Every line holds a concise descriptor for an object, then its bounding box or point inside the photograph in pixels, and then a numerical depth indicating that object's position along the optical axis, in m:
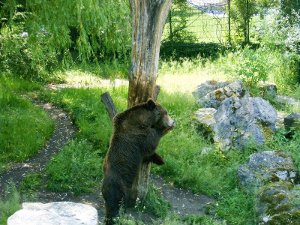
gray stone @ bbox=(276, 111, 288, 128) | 12.20
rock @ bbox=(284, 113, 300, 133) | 10.95
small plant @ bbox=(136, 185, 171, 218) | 7.67
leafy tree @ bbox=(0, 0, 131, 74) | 9.21
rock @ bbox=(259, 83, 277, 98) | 14.29
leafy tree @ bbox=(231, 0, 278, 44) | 19.38
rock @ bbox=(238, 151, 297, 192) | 8.95
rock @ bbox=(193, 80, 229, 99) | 13.66
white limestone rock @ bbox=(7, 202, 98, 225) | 5.33
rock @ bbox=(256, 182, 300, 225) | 7.19
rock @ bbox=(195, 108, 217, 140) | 11.36
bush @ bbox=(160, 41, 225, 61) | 19.41
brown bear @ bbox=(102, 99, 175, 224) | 6.72
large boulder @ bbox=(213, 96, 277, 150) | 10.77
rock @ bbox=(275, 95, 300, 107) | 13.98
